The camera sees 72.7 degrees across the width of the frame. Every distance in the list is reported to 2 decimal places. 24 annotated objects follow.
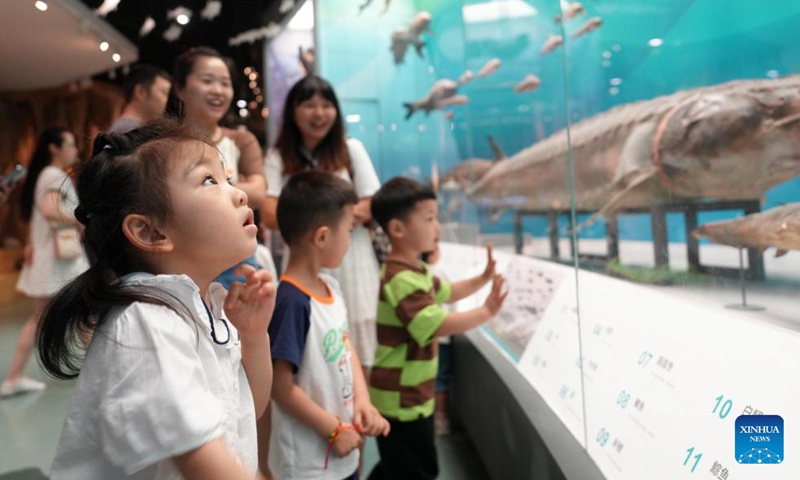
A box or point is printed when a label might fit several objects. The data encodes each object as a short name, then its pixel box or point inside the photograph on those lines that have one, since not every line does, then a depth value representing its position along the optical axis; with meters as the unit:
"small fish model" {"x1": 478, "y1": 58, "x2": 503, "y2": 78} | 2.92
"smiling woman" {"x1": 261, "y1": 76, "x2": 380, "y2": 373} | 2.01
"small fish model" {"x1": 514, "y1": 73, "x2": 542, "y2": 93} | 2.50
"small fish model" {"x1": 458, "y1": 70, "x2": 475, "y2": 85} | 3.20
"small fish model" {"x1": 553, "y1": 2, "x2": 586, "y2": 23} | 1.78
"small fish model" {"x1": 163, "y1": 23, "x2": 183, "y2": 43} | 2.80
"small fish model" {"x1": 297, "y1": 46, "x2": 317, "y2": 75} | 4.44
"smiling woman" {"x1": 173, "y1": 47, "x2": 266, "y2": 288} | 1.76
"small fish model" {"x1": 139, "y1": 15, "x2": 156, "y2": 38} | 2.53
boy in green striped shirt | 1.61
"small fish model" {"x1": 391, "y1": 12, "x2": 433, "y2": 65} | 3.91
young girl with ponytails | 0.65
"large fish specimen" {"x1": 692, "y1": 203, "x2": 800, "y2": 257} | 0.91
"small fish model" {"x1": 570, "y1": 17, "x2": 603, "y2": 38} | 1.75
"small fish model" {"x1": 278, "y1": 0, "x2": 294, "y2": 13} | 4.17
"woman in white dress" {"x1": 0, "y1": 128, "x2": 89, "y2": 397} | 2.28
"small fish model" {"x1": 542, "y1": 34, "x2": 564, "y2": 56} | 2.17
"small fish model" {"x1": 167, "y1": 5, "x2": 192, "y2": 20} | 2.78
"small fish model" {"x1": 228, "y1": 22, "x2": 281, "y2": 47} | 3.91
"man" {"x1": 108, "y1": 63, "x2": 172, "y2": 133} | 1.94
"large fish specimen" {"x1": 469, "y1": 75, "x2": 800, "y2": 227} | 0.98
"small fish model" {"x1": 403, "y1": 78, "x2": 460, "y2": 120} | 3.54
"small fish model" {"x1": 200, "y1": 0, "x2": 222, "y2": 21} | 3.19
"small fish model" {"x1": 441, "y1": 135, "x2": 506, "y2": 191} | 2.98
